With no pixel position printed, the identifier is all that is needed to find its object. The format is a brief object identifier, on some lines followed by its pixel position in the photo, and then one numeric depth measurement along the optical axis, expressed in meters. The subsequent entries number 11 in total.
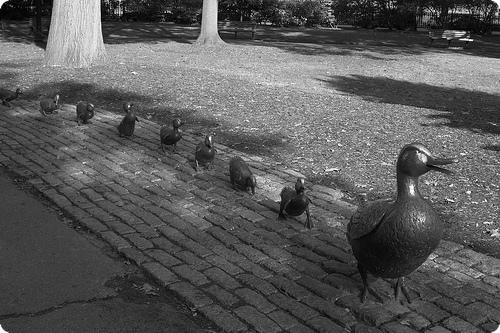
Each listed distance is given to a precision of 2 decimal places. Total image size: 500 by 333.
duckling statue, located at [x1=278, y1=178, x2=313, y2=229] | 5.33
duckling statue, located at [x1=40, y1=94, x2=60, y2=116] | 9.59
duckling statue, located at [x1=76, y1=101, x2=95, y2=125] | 9.19
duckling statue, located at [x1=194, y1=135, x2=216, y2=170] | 6.82
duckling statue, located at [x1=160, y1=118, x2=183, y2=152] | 7.58
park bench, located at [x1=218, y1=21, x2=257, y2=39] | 33.53
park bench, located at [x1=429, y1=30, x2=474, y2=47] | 26.45
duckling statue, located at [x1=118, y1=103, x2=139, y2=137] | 8.40
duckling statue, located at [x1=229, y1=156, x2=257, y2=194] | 6.34
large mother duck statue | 3.61
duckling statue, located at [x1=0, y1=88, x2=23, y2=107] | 10.74
